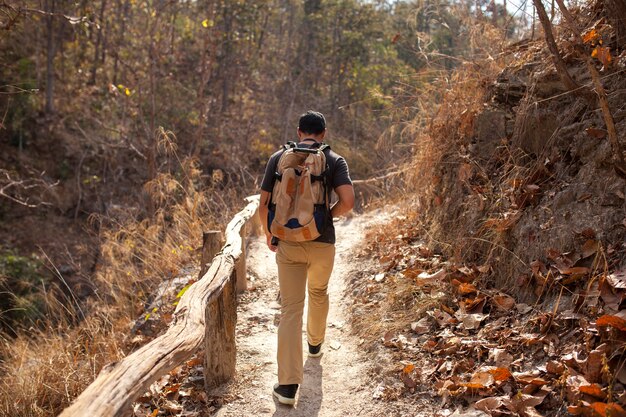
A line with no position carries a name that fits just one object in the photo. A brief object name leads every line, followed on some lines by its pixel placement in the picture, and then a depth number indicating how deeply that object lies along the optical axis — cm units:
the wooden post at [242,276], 613
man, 364
